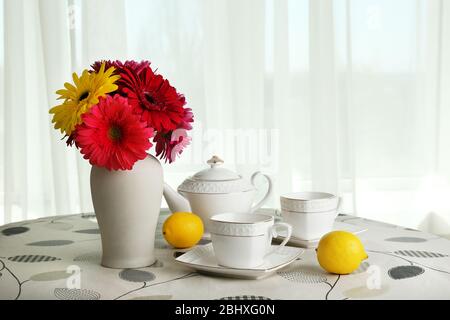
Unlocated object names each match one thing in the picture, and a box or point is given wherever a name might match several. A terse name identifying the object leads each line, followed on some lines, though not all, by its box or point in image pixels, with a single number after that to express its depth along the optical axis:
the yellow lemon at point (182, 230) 1.08
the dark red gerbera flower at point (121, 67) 0.95
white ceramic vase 0.93
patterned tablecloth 0.82
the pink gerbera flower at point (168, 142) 0.99
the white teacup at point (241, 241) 0.88
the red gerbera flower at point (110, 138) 0.89
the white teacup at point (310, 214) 1.05
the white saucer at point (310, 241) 1.07
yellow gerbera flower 0.91
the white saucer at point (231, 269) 0.87
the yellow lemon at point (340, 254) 0.89
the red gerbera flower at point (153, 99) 0.93
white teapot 1.16
